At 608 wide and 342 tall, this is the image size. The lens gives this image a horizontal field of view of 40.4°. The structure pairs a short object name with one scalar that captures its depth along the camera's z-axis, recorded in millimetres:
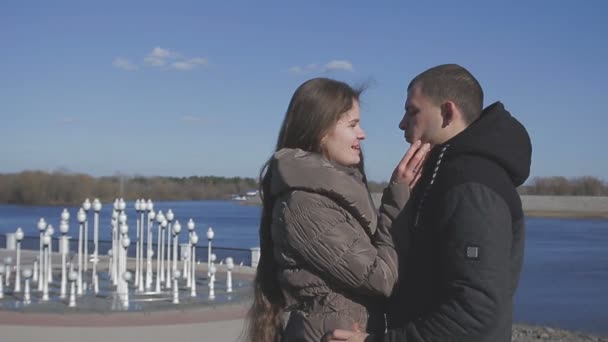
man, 2406
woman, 2725
